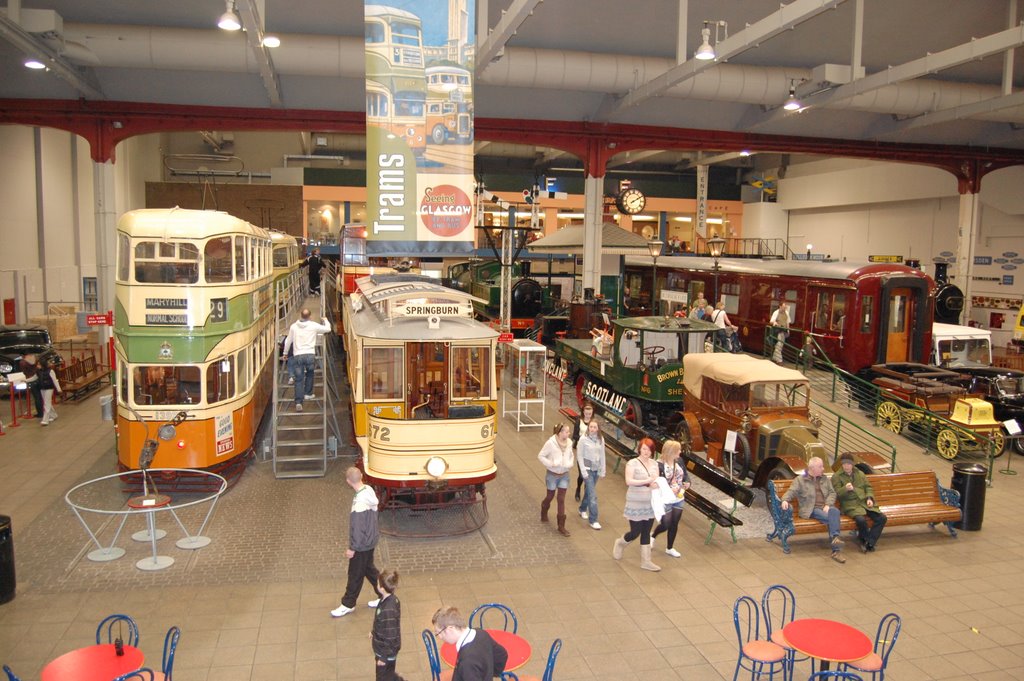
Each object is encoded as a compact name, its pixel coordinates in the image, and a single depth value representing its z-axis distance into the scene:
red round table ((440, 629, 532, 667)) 5.82
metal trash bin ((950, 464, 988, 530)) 11.33
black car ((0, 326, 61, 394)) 18.12
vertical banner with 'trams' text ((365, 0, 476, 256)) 12.20
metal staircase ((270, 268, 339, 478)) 13.45
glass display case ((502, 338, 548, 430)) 16.61
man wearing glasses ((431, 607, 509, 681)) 5.27
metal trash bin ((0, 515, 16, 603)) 8.46
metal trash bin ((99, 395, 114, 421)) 12.77
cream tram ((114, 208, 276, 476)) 11.73
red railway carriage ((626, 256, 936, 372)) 19.20
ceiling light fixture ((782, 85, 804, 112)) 19.36
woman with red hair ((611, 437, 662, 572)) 9.32
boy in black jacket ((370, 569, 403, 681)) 6.24
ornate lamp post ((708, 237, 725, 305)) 24.03
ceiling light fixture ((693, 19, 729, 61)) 14.85
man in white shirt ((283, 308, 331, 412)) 14.65
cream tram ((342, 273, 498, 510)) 10.33
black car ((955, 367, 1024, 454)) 16.27
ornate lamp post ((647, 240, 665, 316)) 22.59
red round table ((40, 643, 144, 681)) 5.62
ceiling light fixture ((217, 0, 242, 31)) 12.73
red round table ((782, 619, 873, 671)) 6.13
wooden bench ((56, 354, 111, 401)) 19.06
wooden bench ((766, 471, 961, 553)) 10.81
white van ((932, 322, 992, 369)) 19.66
